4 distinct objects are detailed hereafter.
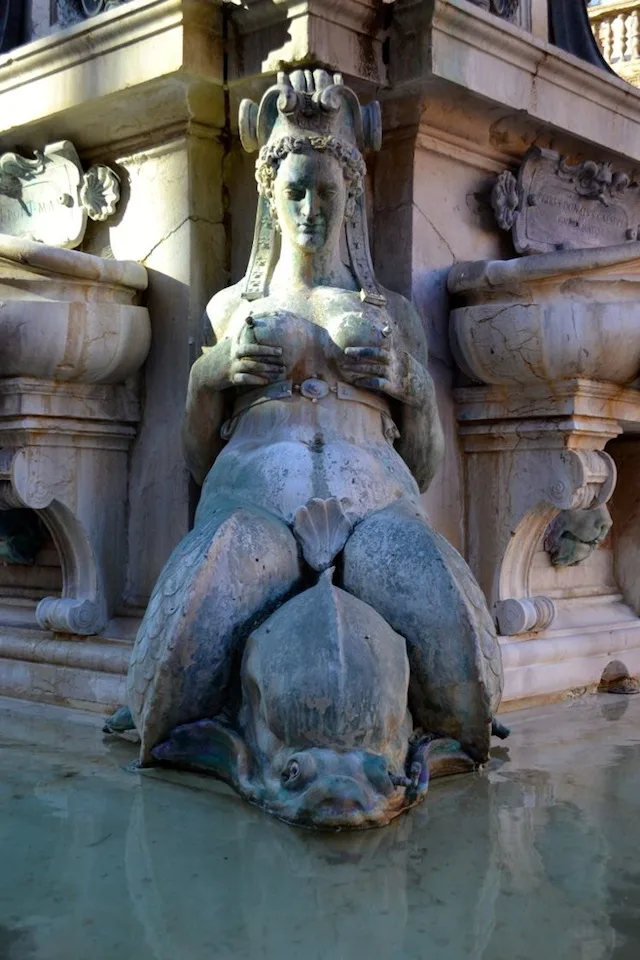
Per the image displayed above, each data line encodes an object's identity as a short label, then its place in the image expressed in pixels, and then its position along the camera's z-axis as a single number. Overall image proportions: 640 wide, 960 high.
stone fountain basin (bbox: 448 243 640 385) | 4.18
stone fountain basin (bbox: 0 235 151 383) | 4.14
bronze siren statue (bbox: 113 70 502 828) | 2.86
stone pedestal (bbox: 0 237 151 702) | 4.18
